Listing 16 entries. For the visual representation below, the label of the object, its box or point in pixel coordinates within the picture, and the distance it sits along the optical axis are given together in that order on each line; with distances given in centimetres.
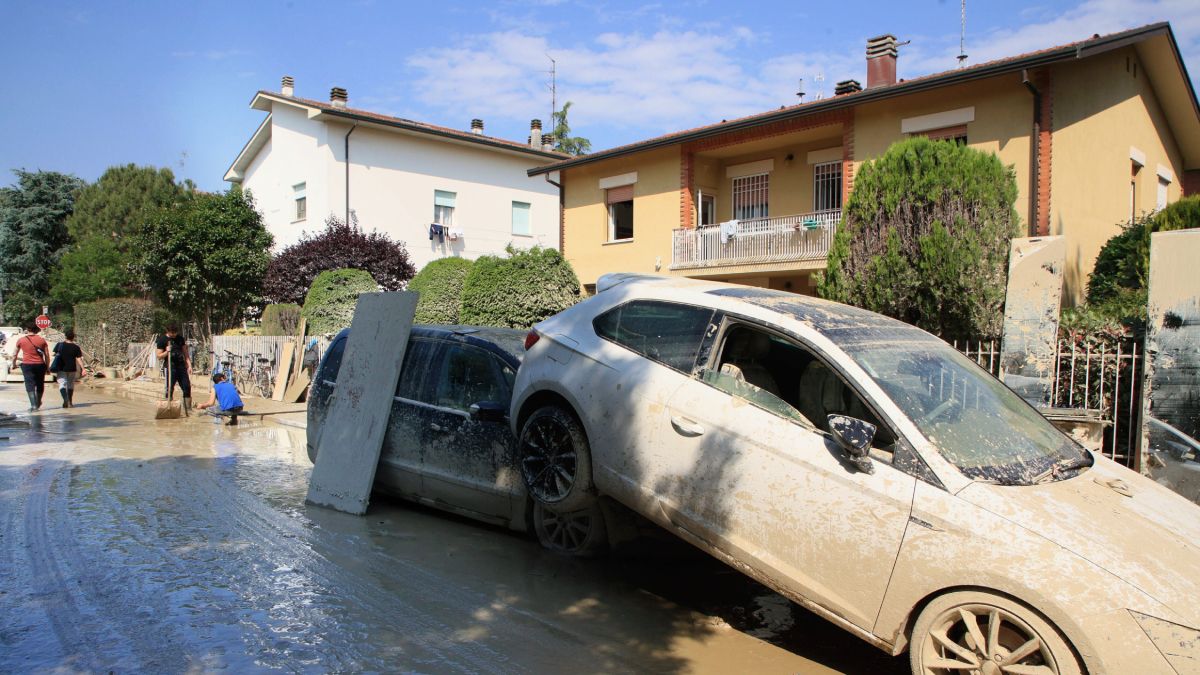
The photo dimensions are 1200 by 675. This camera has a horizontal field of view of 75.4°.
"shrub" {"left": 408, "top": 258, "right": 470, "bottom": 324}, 1922
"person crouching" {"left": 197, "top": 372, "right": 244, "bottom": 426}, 1344
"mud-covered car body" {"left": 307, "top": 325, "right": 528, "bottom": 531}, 582
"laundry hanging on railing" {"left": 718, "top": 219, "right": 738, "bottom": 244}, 1872
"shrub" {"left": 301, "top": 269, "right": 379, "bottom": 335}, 1869
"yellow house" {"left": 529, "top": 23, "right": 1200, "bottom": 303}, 1398
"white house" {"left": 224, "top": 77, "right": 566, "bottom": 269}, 2612
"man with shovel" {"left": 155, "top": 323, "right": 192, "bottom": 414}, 1447
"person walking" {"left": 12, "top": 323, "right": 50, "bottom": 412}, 1565
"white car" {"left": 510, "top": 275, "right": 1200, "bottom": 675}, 307
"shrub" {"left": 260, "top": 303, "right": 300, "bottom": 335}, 1967
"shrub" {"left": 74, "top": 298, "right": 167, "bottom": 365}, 2747
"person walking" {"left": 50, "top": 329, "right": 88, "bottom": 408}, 1620
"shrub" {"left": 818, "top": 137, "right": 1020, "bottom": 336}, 972
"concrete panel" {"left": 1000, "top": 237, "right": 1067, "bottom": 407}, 744
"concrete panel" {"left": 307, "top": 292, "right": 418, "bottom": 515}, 666
